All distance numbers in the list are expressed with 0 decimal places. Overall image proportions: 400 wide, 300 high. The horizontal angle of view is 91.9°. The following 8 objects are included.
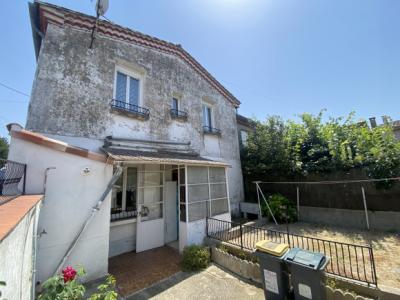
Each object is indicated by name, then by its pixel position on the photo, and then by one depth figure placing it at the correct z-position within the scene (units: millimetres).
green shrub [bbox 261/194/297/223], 9773
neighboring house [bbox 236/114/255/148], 14192
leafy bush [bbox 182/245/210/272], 6125
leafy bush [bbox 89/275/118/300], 3115
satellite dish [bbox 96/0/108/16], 6641
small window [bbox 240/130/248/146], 14144
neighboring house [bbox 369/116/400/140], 19438
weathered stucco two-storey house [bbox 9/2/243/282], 4801
